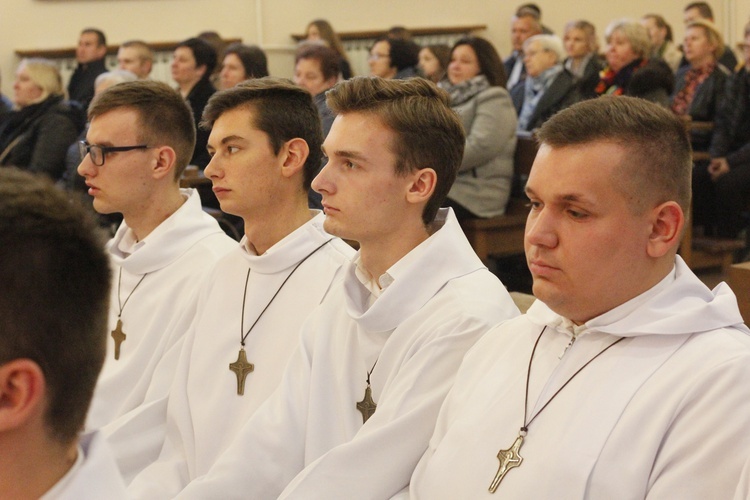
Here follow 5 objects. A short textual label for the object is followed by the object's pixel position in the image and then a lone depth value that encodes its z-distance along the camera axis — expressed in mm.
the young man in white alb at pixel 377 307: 4513
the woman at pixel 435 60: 14644
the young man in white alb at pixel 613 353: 3424
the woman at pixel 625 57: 13584
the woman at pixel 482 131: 11937
